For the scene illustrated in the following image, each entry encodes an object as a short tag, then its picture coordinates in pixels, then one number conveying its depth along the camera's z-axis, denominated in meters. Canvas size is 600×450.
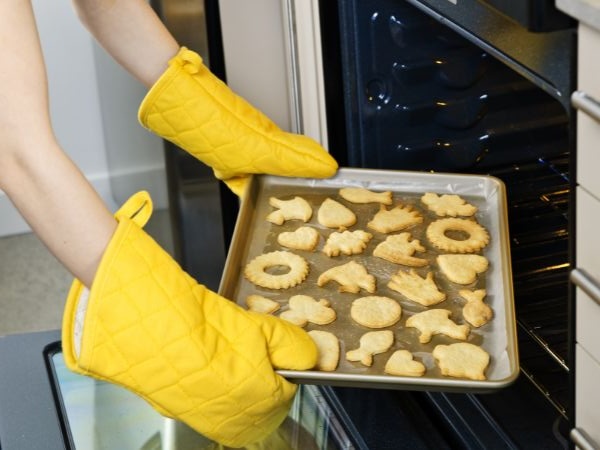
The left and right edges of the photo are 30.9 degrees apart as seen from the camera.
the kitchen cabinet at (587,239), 0.84
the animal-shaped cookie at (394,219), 1.29
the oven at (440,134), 1.27
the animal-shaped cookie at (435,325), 1.11
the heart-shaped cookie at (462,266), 1.19
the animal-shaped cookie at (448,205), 1.29
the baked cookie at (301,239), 1.28
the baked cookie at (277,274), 1.21
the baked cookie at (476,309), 1.12
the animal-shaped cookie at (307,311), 1.16
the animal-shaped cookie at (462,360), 1.04
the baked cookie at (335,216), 1.30
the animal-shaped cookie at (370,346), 1.10
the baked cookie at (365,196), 1.34
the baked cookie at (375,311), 1.14
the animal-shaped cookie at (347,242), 1.26
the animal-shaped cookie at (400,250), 1.23
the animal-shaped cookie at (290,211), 1.32
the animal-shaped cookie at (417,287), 1.17
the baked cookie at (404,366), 1.06
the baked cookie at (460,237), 1.24
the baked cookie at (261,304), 1.18
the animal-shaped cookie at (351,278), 1.20
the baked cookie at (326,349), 1.09
